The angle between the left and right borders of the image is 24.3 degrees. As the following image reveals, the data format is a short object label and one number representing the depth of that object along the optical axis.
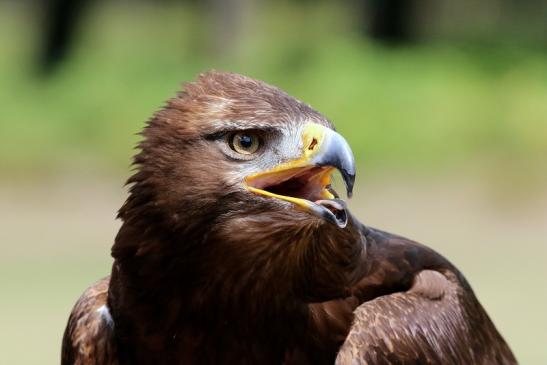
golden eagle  4.48
